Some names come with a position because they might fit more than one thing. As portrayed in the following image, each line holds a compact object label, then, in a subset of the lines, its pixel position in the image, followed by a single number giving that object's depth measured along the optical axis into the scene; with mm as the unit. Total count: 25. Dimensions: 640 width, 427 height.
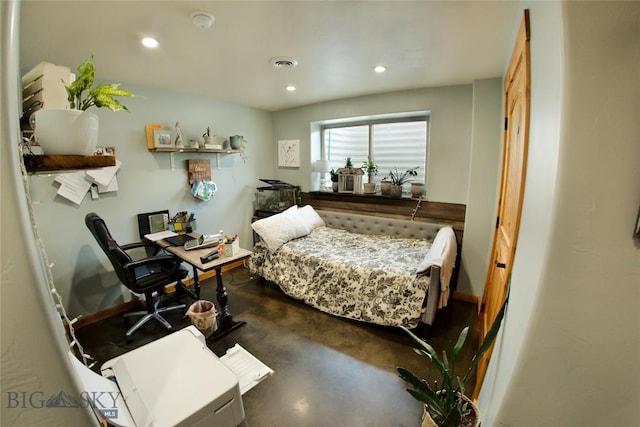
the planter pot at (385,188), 3519
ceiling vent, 2139
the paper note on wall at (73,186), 2412
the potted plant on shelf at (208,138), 3332
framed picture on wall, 4266
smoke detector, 1470
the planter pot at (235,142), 3637
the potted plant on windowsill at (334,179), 3999
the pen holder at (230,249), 2439
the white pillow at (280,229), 3182
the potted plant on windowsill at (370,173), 3674
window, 3465
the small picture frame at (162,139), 2945
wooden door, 1173
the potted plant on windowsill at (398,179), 3438
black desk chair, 2180
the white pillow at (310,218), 3690
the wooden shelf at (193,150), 2981
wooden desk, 2340
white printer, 1076
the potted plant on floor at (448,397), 1163
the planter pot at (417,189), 3328
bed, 2326
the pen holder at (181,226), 3160
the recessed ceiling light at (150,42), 1763
